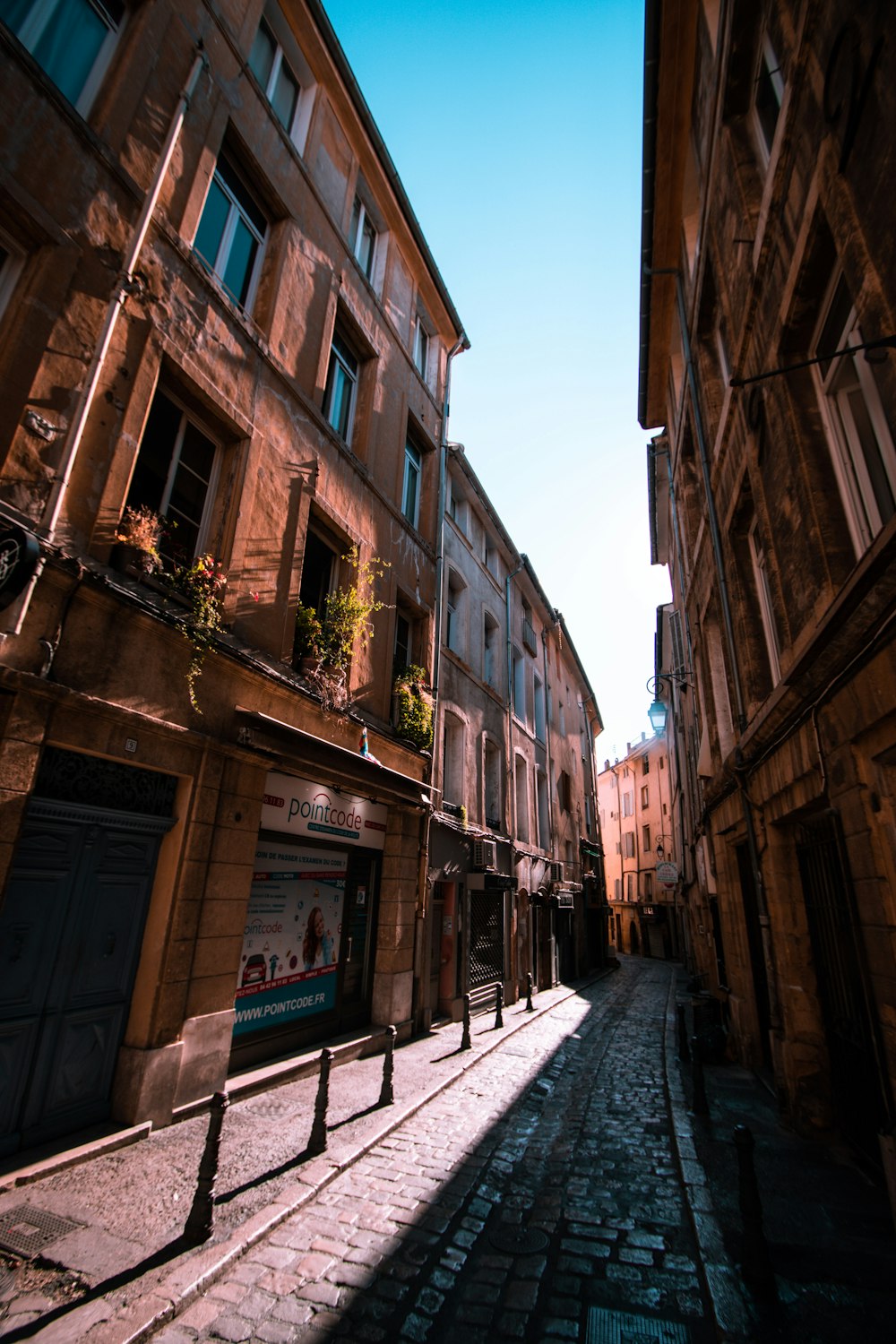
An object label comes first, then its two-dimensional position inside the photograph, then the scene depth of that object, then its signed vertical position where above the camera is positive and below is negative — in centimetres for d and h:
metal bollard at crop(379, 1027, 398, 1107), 676 -176
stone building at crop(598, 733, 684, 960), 3853 +419
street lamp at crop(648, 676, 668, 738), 1645 +526
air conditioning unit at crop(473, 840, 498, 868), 1373 +121
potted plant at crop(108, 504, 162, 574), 601 +333
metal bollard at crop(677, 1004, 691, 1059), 938 -182
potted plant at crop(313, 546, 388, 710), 906 +410
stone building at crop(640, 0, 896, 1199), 434 +409
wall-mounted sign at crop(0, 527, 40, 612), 450 +237
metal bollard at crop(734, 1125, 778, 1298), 356 -179
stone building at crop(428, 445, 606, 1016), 1308 +350
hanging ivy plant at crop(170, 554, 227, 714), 648 +311
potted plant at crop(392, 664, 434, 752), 1143 +360
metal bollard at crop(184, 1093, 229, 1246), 390 -185
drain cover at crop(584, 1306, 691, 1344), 332 -221
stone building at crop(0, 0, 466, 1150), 517 +336
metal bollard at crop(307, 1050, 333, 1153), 539 -181
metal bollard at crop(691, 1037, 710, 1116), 689 -184
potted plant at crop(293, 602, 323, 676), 879 +369
